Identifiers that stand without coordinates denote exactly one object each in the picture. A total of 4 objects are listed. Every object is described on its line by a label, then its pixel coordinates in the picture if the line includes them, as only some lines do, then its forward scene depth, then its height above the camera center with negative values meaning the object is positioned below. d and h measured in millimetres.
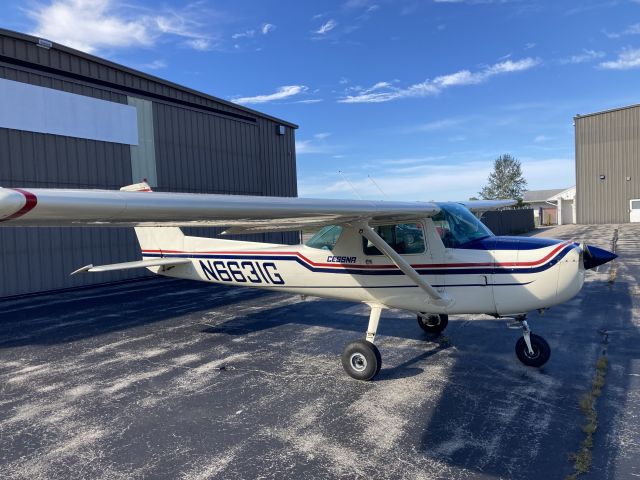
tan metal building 41906 +4465
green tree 85244 +6540
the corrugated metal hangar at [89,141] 12891 +3077
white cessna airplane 5031 -594
